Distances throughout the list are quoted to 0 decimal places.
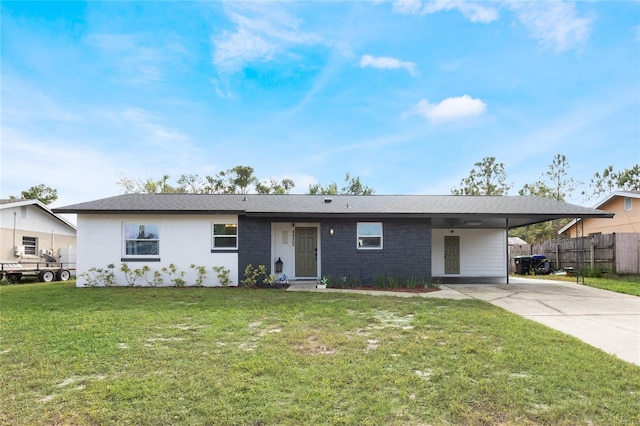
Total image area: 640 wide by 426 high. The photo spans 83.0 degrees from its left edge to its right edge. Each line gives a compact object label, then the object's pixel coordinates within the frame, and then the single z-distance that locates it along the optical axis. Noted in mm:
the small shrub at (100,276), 12531
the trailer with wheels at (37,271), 15938
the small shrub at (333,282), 12188
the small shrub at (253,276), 12230
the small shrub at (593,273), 15626
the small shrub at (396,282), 11930
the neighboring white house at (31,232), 18109
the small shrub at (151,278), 12484
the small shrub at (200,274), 12462
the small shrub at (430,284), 12251
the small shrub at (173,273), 12462
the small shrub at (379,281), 12102
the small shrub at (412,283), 11916
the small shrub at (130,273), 12427
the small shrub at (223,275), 12422
